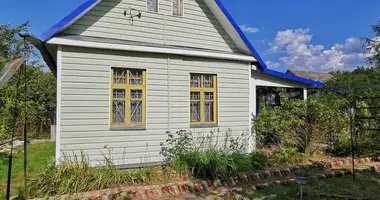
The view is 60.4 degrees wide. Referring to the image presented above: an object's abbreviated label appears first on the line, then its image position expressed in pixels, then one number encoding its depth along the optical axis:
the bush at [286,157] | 9.15
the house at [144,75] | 7.47
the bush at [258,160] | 8.56
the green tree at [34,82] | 18.95
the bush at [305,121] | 9.95
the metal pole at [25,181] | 5.79
